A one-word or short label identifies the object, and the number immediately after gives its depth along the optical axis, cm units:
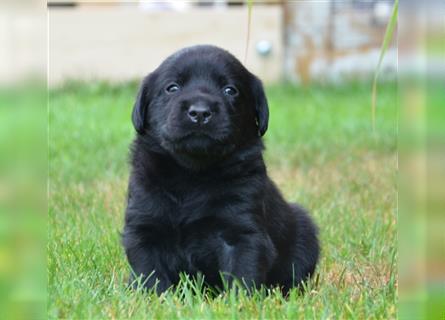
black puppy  286
